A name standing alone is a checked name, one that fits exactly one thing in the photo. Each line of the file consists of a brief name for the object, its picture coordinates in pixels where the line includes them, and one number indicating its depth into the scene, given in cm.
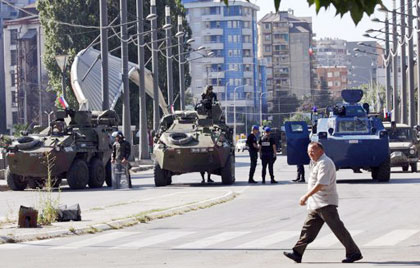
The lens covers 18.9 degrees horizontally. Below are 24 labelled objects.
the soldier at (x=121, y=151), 3725
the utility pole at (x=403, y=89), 6744
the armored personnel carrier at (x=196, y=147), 3634
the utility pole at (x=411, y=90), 6281
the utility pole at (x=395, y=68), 7319
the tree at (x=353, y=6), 888
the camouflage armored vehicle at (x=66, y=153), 3631
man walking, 1508
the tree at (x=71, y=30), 8725
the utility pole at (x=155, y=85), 7081
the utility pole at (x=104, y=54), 5094
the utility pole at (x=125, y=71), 5738
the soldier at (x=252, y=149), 3806
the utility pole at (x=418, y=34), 5928
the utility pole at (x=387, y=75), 8504
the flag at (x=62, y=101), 4944
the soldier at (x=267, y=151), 3744
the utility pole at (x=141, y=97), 6425
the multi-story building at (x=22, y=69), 14538
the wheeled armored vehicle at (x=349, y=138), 3584
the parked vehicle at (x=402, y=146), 4359
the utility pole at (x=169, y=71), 7744
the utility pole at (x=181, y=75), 8362
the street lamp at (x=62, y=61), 5267
